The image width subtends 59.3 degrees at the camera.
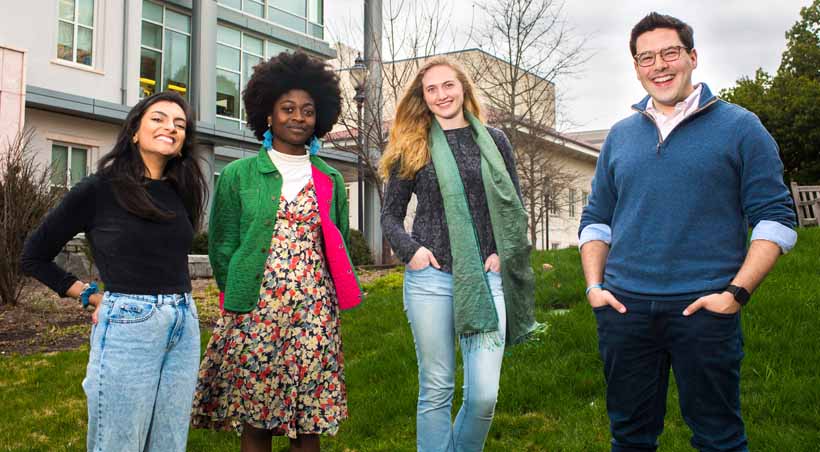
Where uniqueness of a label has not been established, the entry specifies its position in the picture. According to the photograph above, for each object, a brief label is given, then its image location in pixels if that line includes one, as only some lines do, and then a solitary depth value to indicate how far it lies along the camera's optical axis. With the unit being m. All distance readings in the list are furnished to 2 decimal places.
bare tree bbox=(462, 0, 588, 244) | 20.72
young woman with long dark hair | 2.85
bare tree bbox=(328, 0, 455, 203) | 16.27
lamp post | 15.74
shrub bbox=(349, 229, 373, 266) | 19.50
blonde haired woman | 3.61
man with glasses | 2.74
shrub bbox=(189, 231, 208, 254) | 16.62
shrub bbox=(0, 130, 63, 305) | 9.90
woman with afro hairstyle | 3.68
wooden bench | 16.61
